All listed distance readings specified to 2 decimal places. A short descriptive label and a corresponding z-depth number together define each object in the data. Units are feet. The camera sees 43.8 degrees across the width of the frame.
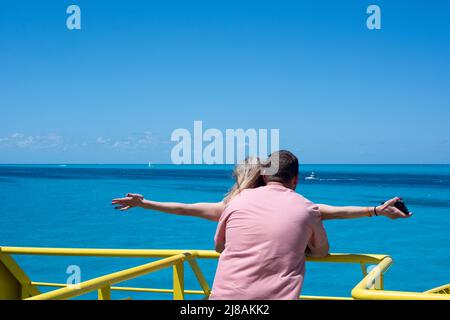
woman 8.48
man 7.55
